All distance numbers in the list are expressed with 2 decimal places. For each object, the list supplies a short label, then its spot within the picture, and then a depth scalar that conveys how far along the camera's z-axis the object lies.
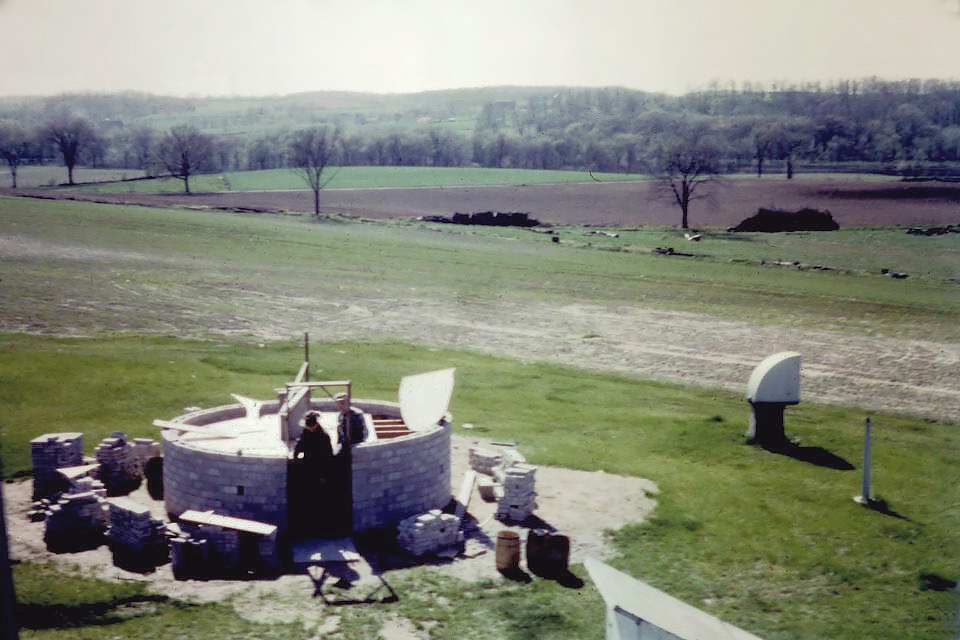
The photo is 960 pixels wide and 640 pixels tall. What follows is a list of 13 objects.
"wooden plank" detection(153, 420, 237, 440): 17.17
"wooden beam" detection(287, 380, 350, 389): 16.39
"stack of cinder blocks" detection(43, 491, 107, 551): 15.06
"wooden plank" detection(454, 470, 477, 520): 16.84
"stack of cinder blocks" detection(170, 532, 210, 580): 14.05
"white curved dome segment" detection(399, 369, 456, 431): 17.38
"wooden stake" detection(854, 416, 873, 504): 17.80
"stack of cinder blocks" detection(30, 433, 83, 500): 17.45
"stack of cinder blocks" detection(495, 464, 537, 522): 16.56
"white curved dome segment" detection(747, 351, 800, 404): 21.39
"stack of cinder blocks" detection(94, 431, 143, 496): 17.92
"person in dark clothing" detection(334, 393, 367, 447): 15.63
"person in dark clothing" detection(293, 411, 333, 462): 15.16
